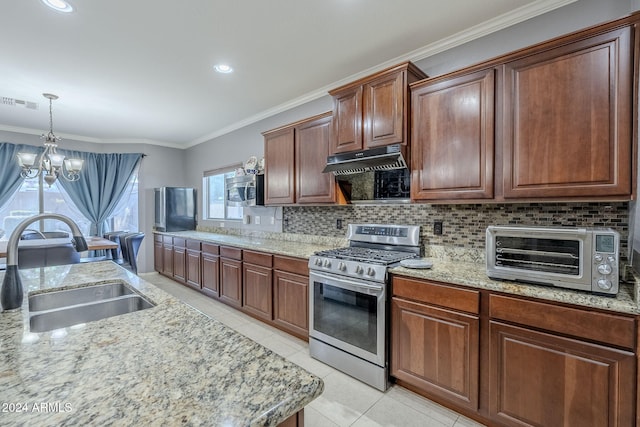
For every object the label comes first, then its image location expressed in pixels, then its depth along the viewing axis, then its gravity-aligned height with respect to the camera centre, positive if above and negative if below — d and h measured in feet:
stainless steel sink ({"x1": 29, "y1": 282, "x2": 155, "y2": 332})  4.11 -1.48
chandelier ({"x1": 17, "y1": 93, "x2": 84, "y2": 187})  11.31 +1.96
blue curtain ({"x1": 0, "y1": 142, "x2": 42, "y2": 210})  14.90 +1.98
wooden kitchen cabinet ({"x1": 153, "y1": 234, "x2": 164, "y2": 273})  17.59 -2.67
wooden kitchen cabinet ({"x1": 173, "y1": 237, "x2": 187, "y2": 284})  15.17 -2.63
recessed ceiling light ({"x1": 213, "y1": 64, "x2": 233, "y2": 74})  9.18 +4.45
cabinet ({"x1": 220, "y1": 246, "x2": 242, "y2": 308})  11.52 -2.68
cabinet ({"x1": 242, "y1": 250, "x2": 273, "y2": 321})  10.19 -2.70
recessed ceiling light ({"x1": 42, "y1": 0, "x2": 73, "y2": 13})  6.24 +4.40
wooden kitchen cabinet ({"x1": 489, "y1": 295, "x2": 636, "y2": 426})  4.34 -2.52
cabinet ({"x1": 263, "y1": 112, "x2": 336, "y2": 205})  9.68 +1.65
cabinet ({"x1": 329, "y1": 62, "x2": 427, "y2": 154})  7.50 +2.72
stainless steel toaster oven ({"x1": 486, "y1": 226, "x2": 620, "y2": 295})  4.58 -0.82
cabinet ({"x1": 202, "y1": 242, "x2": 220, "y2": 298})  12.75 -2.65
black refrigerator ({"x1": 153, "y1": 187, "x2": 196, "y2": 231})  17.07 +0.04
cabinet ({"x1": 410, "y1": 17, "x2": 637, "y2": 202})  5.01 +1.67
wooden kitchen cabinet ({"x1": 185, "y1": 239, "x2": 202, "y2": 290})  13.98 -2.67
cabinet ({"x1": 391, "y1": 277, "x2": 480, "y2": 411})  5.68 -2.69
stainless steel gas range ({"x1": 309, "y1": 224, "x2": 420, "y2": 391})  6.85 -2.33
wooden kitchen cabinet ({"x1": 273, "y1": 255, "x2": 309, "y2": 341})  8.98 -2.73
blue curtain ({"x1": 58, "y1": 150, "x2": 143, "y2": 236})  17.16 +1.54
